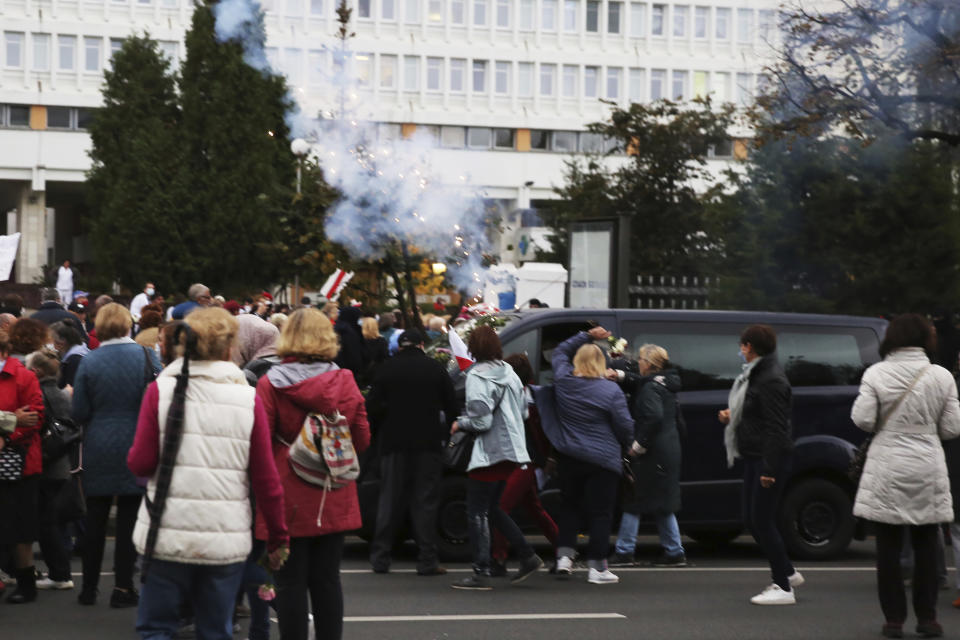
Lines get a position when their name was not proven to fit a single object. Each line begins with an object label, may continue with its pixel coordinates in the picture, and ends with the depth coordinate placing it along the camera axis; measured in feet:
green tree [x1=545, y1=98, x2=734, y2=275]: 124.88
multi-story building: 194.90
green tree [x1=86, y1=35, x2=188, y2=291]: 138.62
